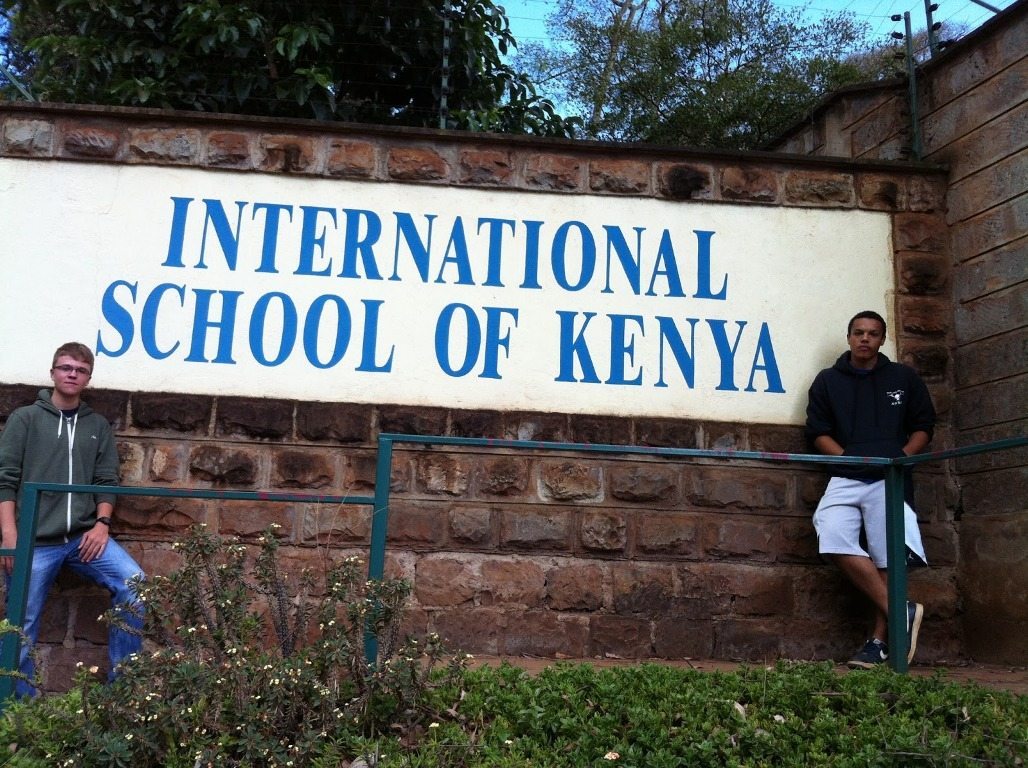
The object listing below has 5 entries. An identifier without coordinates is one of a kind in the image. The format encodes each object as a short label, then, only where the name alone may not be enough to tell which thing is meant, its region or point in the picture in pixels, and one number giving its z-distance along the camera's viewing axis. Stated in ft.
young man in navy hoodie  18.01
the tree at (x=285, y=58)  25.61
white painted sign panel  19.16
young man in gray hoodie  16.83
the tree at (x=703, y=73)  42.86
